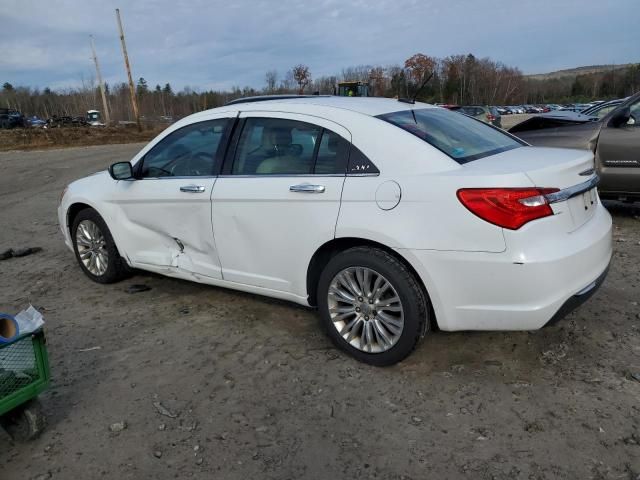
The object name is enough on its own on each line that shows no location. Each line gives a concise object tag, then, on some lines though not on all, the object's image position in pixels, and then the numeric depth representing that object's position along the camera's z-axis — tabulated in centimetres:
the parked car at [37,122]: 5497
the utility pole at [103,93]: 5290
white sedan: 284
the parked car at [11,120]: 4200
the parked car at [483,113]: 2161
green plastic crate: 259
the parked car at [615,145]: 646
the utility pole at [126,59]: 3643
